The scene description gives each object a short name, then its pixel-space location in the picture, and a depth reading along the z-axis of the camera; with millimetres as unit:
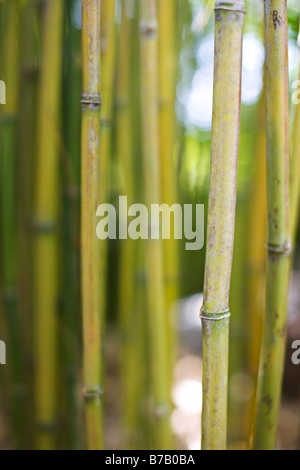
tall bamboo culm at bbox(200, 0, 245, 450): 372
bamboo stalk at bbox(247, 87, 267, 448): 853
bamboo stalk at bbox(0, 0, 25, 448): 679
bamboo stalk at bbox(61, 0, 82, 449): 721
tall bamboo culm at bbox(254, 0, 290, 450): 421
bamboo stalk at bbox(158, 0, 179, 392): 649
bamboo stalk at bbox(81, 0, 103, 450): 427
